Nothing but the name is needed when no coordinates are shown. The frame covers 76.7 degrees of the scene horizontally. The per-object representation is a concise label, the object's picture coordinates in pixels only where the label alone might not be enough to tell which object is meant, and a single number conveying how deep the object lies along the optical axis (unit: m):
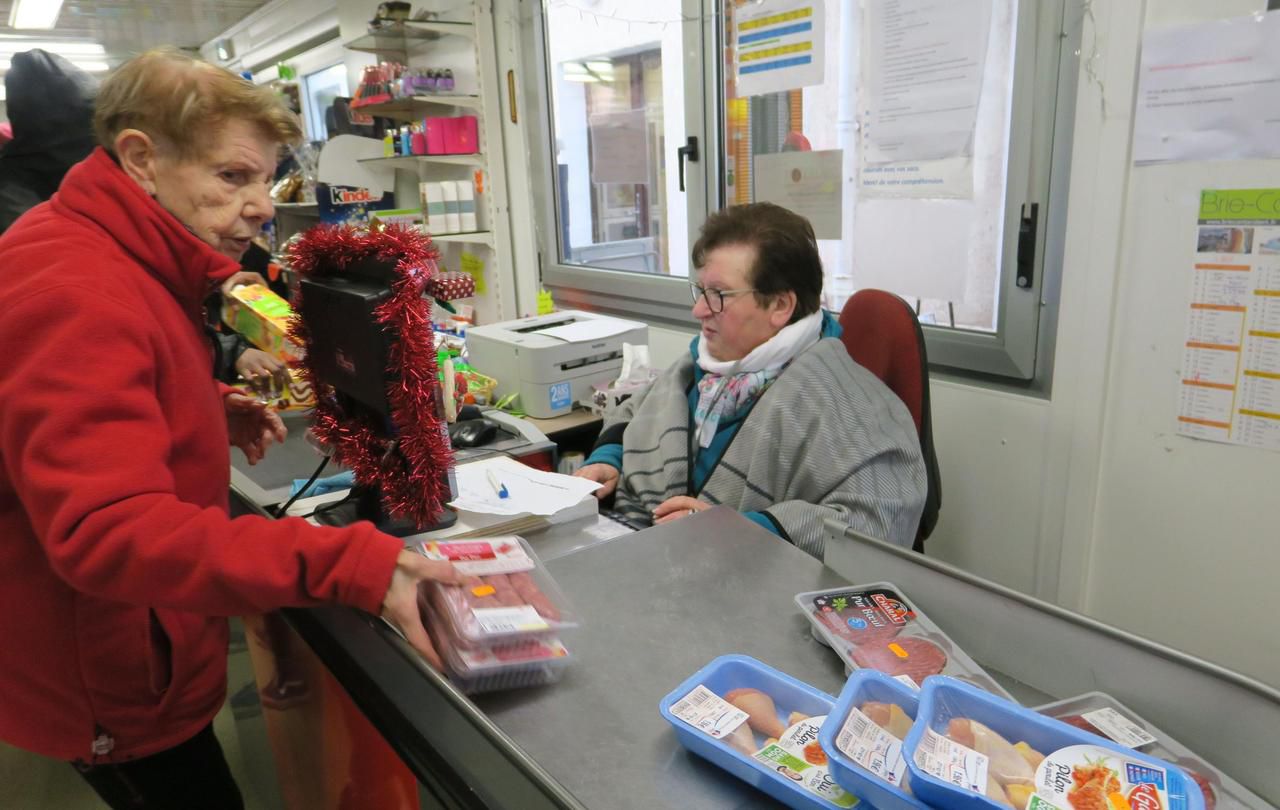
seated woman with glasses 1.49
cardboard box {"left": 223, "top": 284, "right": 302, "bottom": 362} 1.90
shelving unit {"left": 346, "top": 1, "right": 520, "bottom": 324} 3.36
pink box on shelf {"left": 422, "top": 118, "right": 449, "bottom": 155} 3.40
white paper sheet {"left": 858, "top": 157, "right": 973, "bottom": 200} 1.95
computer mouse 1.87
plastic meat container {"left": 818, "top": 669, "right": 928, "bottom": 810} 0.65
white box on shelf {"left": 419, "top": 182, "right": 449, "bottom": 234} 3.45
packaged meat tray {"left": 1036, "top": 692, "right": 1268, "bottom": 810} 0.72
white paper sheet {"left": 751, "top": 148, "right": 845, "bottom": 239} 2.25
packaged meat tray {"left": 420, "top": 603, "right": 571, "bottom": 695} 0.88
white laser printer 2.35
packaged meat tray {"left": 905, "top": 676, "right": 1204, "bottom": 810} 0.63
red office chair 1.73
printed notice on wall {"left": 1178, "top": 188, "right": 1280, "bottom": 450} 1.49
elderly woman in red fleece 0.77
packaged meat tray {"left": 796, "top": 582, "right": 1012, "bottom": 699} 0.92
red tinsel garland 1.07
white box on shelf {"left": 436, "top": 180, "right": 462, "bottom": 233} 3.46
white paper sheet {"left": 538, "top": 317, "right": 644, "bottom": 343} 2.45
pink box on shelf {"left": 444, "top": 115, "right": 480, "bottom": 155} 3.41
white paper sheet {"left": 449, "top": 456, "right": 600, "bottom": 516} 1.33
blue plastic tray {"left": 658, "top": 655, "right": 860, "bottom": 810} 0.71
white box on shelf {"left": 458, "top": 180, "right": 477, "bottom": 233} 3.49
